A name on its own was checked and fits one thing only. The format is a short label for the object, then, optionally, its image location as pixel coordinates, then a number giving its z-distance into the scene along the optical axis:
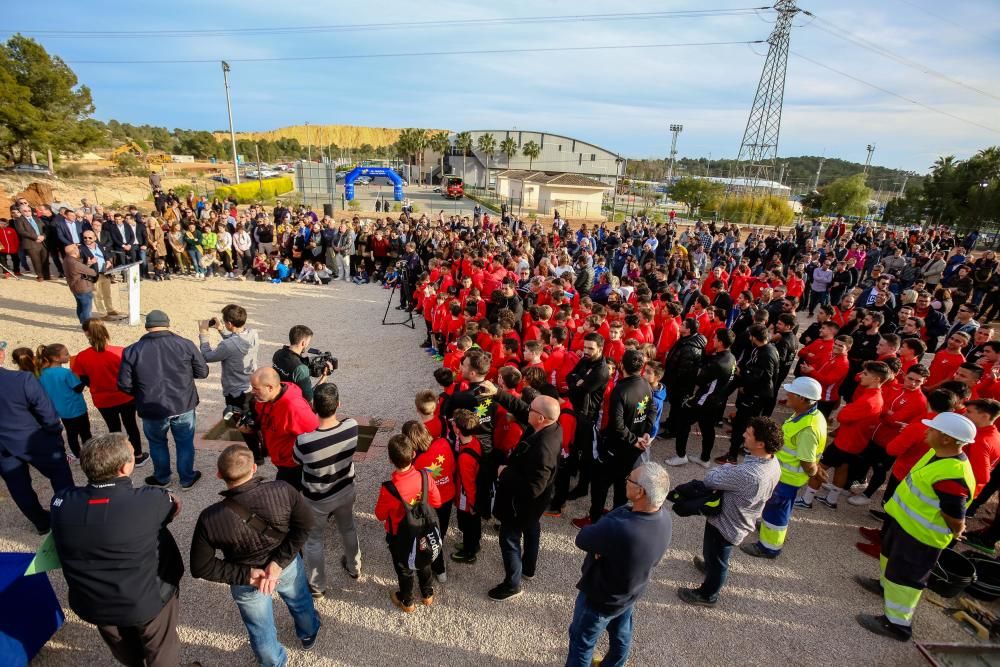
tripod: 10.88
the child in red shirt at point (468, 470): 3.74
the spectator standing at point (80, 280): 8.49
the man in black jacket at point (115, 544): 2.38
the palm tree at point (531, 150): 64.72
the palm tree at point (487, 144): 63.31
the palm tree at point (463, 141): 68.31
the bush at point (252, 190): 32.44
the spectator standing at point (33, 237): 11.38
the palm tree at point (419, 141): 69.91
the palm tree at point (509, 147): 64.81
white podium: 9.45
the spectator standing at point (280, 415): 3.79
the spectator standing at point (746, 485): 3.39
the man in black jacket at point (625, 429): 4.27
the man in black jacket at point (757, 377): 5.31
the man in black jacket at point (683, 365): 5.84
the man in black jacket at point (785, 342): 6.34
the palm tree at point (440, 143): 72.62
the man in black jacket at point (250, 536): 2.56
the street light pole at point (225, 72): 29.70
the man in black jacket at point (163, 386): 4.46
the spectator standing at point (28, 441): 3.78
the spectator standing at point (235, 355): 5.19
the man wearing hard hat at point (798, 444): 4.00
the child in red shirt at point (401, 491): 3.21
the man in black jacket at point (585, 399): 4.82
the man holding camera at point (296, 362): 4.83
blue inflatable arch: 35.62
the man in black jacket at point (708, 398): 5.38
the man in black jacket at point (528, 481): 3.40
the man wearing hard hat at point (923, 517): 3.30
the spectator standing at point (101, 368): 4.80
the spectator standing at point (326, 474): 3.44
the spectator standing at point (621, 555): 2.66
